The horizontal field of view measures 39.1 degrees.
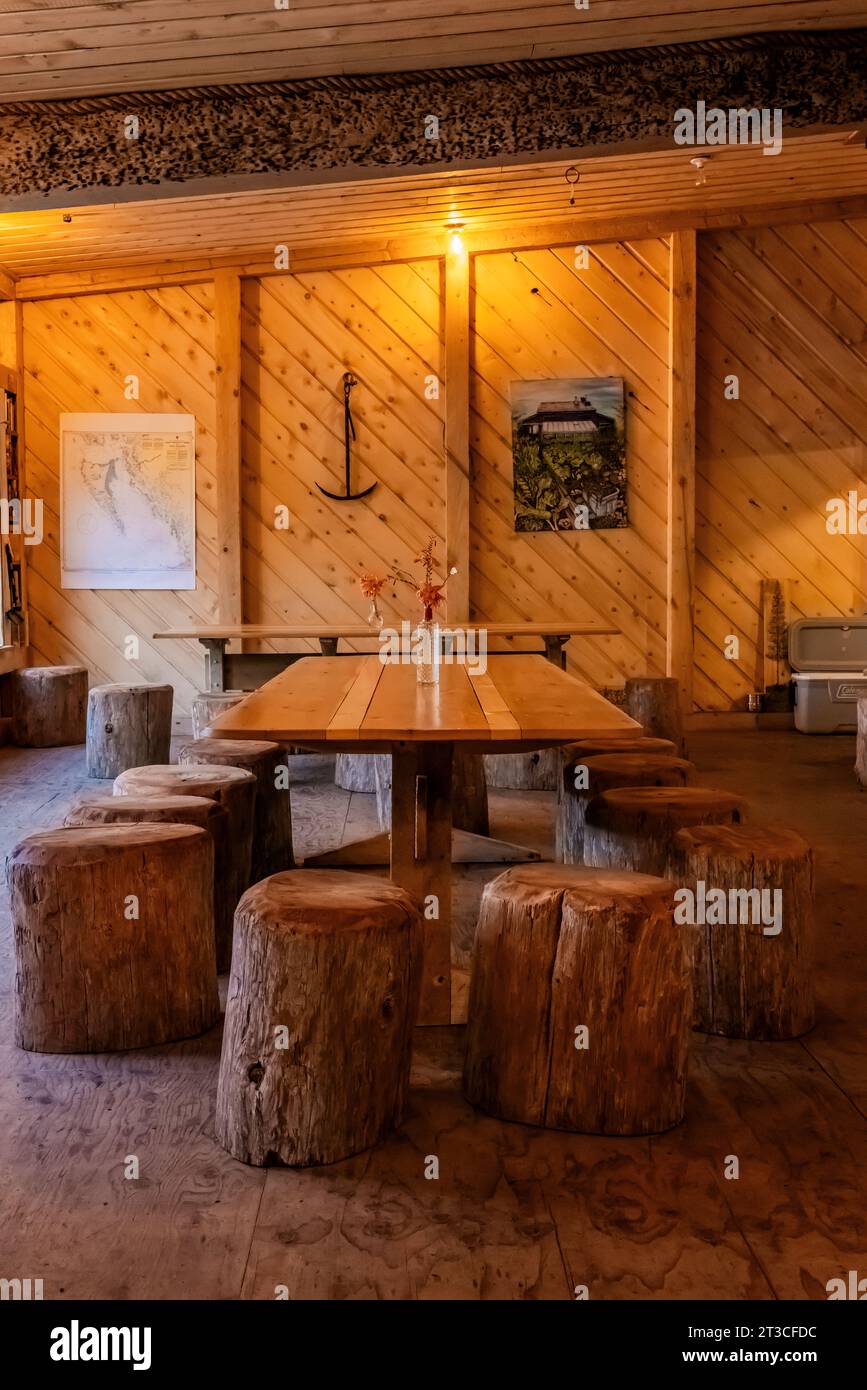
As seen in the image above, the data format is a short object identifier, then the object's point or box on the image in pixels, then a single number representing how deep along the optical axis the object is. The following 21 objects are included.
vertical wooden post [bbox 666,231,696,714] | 7.94
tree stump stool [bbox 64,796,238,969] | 3.30
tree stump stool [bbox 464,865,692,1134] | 2.38
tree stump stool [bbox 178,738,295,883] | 4.34
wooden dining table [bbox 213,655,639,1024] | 2.71
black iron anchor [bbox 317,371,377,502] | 8.25
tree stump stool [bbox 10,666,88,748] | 7.68
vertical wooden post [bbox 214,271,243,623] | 8.16
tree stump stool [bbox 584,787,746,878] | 3.34
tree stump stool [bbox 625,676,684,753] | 6.80
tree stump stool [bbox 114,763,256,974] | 3.62
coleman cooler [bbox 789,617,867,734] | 7.96
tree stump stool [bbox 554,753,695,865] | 3.86
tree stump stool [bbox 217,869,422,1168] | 2.28
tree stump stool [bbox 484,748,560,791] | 6.37
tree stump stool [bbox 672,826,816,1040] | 2.88
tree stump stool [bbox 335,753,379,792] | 6.13
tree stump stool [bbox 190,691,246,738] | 6.29
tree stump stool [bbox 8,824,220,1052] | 2.79
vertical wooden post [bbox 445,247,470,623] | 8.10
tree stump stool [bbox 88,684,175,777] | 6.60
